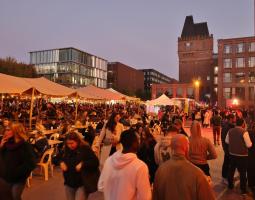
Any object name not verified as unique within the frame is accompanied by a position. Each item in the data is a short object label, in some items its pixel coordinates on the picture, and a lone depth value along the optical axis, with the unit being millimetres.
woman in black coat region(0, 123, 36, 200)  3771
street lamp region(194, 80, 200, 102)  77738
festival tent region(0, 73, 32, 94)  10250
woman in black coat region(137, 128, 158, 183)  4699
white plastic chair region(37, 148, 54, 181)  6973
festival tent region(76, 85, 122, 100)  16934
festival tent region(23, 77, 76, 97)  12250
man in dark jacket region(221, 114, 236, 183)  7023
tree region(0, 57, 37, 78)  45156
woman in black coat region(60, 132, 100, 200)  3666
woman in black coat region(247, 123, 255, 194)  6333
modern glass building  74188
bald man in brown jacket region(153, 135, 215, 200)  2520
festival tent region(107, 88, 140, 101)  20625
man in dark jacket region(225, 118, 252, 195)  5973
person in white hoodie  2586
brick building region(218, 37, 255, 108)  68812
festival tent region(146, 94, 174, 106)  21812
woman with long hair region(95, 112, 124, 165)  5863
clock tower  84125
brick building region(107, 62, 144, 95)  94188
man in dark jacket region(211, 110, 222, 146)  13875
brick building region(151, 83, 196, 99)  80000
